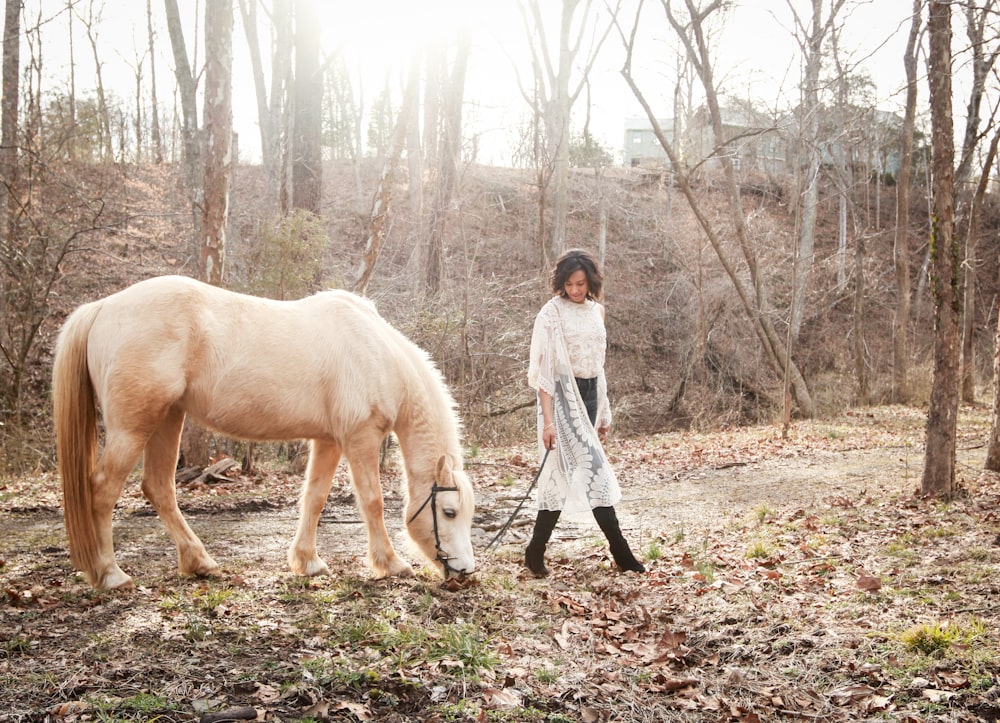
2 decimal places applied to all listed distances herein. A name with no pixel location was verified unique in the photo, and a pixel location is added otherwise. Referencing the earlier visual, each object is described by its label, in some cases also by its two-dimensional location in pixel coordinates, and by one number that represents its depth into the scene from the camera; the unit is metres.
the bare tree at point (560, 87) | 19.16
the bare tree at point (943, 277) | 6.57
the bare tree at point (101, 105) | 22.64
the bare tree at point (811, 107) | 12.75
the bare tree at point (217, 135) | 8.57
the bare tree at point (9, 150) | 11.39
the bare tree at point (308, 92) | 12.41
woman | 5.17
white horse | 4.57
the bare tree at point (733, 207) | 15.67
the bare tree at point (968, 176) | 14.27
